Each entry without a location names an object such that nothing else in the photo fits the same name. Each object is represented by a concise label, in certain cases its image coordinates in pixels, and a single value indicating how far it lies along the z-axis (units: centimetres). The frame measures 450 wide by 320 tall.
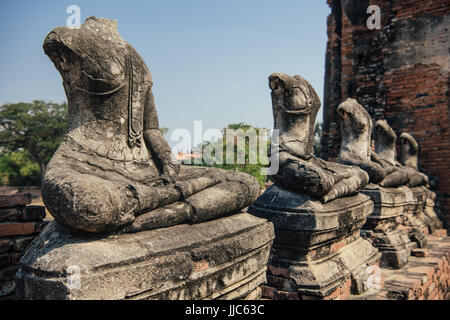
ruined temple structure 807
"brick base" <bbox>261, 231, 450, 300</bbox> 278
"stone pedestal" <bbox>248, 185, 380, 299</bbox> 269
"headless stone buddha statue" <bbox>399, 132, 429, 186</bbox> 774
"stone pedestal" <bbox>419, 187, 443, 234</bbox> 625
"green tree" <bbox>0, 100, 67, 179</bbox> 2372
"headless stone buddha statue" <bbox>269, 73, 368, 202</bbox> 315
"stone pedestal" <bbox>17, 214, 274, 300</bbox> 148
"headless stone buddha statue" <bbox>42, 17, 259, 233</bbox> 178
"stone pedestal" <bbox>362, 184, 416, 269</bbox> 402
